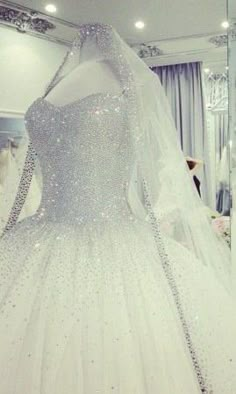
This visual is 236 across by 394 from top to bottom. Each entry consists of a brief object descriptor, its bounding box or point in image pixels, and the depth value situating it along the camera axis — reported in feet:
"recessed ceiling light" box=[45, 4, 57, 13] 5.28
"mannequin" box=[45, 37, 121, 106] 3.05
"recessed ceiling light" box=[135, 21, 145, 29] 5.29
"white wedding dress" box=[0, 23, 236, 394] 2.24
